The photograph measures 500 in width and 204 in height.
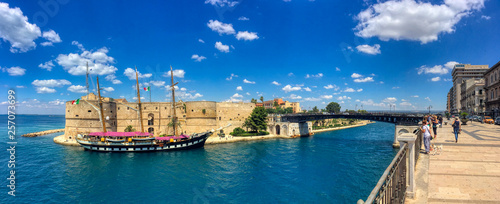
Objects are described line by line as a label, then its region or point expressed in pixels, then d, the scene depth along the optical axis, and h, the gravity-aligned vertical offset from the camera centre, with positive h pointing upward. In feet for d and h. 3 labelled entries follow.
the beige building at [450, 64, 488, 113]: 307.58 +47.95
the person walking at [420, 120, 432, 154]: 30.22 -3.97
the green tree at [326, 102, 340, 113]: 403.81 +1.92
